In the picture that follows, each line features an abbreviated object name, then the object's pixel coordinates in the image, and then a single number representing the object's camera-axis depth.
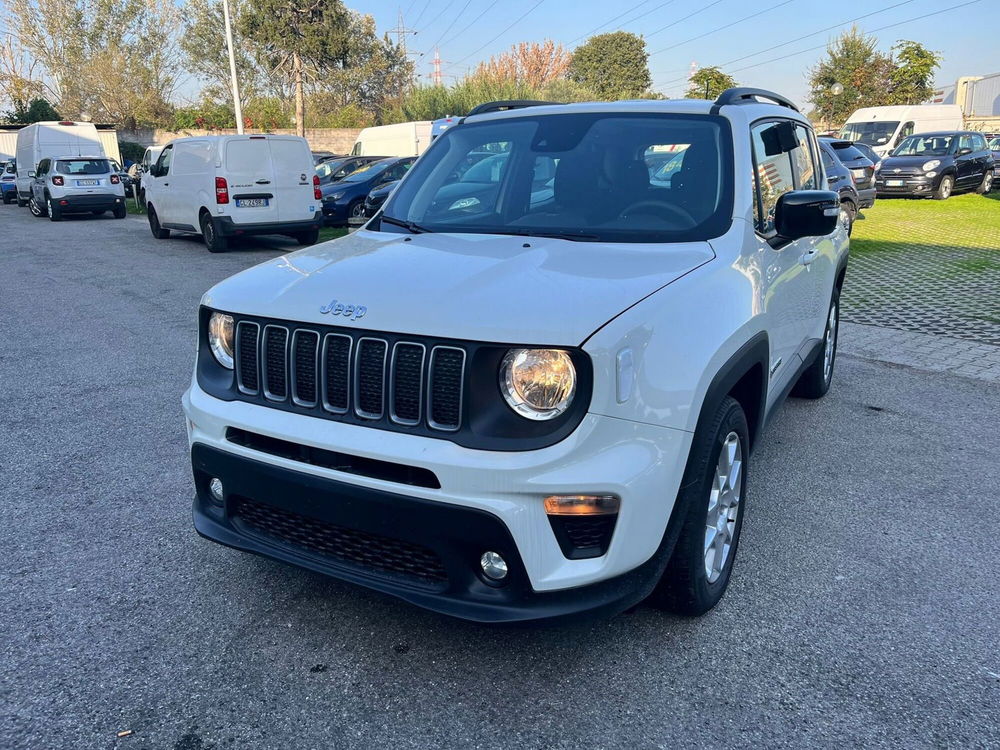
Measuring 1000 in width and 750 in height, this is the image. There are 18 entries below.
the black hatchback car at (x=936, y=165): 21.47
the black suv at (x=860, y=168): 16.41
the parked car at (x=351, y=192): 17.33
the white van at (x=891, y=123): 26.64
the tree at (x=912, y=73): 47.03
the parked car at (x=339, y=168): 19.48
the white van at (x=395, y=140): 26.17
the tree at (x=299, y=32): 42.50
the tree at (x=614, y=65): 88.25
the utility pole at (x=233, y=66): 28.42
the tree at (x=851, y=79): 48.16
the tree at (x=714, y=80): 48.83
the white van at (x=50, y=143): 26.78
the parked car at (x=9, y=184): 32.65
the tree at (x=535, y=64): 69.25
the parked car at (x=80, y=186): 22.80
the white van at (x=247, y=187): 14.17
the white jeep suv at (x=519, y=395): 2.36
